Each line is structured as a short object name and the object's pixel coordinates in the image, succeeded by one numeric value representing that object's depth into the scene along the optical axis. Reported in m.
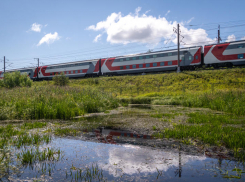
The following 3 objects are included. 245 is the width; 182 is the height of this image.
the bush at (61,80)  30.21
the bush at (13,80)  25.47
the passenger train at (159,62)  23.44
